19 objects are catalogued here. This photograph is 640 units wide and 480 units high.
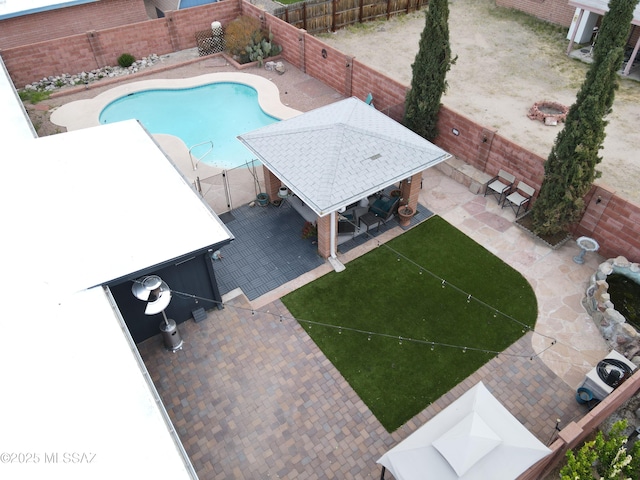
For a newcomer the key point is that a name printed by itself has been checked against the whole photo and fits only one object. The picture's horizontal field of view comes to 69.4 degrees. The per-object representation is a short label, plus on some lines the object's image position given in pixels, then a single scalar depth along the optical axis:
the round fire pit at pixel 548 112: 20.08
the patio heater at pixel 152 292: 9.75
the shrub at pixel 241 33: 25.77
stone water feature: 11.75
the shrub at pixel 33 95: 22.58
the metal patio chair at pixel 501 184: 16.14
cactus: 25.59
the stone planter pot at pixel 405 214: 15.55
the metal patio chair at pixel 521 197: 15.59
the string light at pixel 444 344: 12.22
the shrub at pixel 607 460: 7.77
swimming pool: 21.24
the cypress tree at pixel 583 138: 11.84
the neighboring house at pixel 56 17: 23.83
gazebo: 13.01
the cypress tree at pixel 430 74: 15.79
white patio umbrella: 8.11
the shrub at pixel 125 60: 25.00
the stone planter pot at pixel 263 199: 16.41
